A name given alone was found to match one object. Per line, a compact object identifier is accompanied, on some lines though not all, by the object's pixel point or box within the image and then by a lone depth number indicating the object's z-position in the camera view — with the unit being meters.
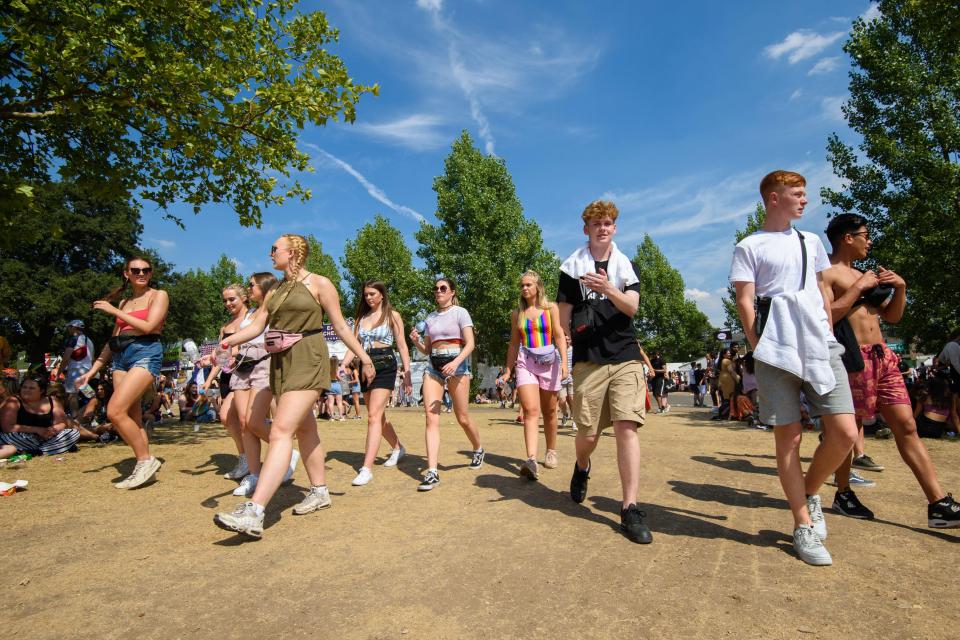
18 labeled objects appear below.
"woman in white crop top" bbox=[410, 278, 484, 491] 5.31
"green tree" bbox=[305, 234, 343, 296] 45.69
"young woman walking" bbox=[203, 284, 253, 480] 5.54
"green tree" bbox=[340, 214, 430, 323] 36.81
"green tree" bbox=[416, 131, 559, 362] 31.20
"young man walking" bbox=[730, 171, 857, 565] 3.14
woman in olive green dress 3.82
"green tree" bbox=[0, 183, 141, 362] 32.69
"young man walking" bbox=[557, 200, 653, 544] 3.68
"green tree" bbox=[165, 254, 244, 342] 40.20
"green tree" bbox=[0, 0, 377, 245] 6.45
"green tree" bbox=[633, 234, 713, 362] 51.38
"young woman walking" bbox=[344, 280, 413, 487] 5.53
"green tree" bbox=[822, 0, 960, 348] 15.84
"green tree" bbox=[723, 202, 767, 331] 35.59
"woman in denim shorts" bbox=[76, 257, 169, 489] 4.97
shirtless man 3.71
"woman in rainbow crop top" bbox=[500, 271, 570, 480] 5.65
